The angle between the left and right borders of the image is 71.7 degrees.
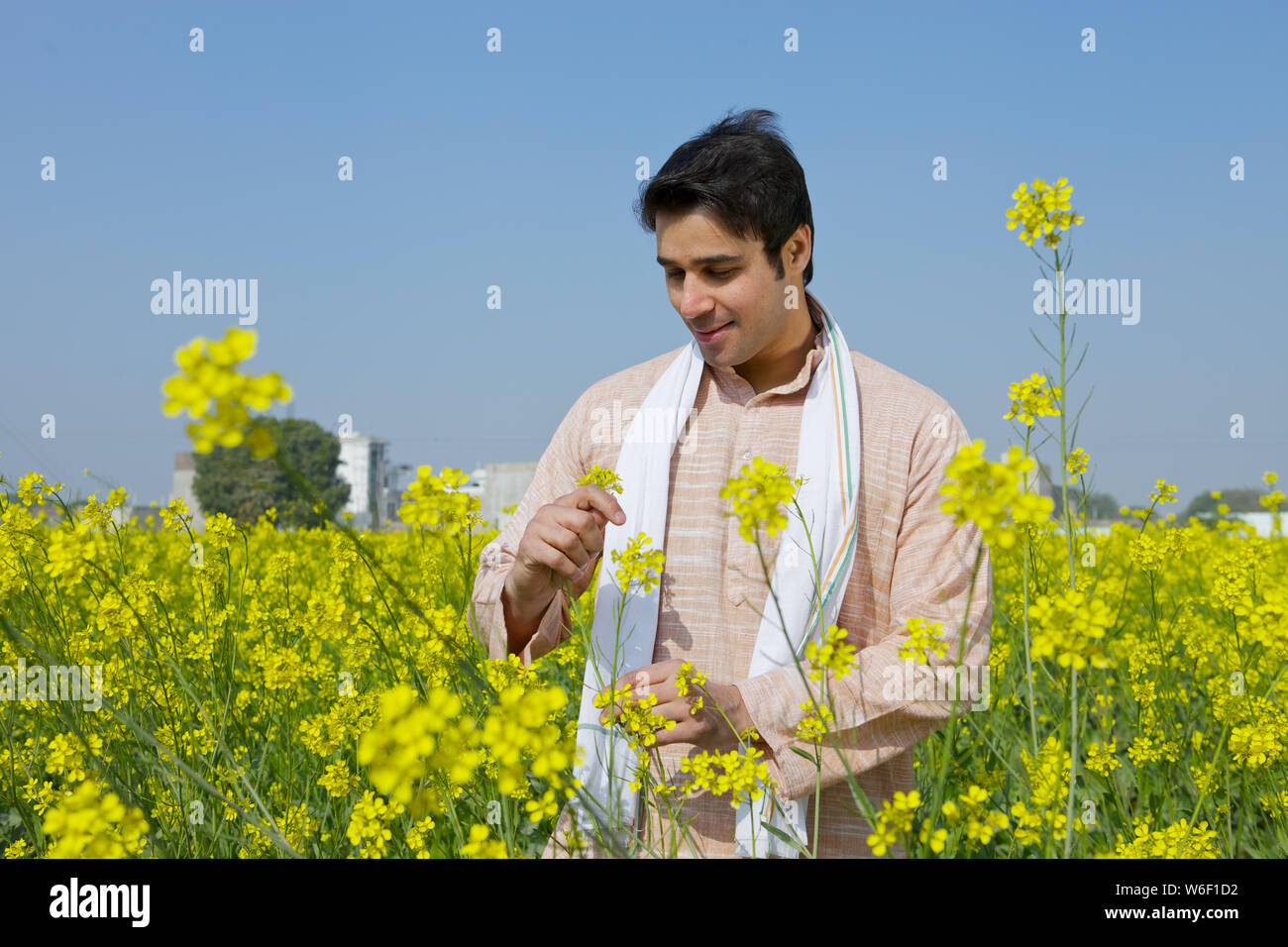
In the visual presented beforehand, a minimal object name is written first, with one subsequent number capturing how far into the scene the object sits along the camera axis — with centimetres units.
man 151
